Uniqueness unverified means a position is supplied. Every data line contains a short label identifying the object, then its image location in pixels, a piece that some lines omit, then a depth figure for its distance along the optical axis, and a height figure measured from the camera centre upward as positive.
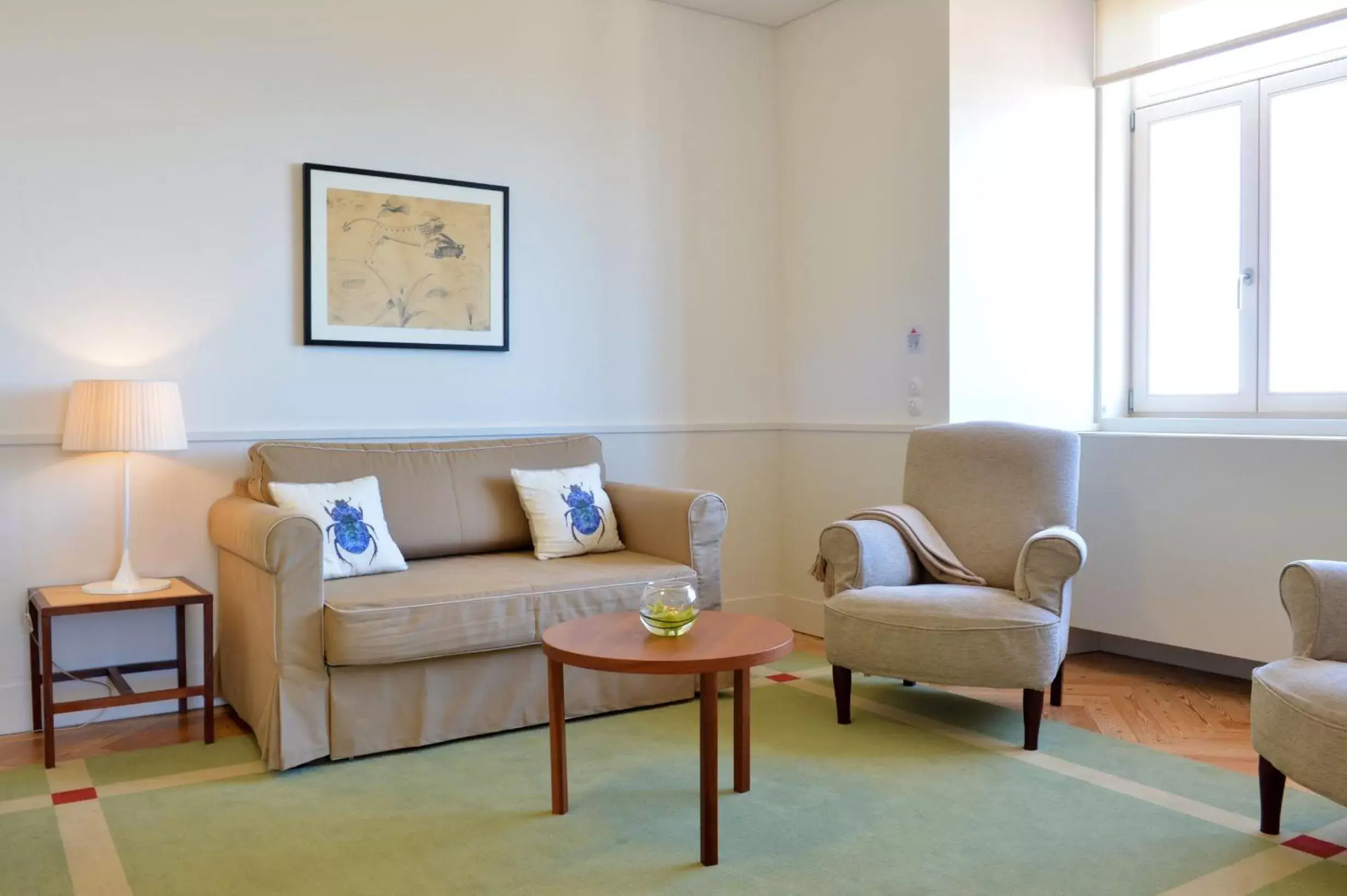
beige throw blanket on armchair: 3.56 -0.43
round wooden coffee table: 2.34 -0.52
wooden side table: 2.96 -0.66
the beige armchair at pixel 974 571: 3.09 -0.48
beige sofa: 2.93 -0.51
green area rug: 2.26 -0.96
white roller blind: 3.78 +1.51
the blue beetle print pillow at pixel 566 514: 3.74 -0.31
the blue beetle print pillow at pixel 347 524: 3.29 -0.31
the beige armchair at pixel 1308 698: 2.19 -0.59
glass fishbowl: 2.58 -0.45
